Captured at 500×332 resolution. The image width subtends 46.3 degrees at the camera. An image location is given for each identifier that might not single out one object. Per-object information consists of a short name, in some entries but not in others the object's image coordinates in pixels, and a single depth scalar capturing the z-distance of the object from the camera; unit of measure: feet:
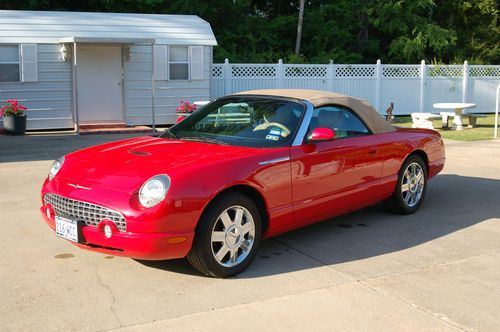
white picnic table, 56.50
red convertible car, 14.40
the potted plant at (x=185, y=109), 55.16
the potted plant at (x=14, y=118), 49.21
